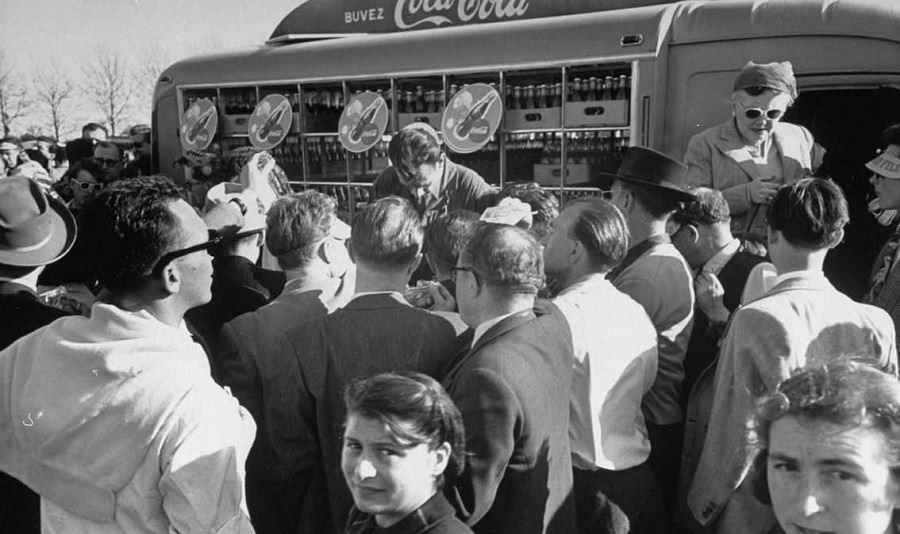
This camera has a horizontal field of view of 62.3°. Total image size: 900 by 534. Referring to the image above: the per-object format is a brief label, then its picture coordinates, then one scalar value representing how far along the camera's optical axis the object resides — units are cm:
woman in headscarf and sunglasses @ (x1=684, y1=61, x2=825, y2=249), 434
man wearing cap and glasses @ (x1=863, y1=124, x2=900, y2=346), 344
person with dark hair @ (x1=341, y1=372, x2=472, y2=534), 174
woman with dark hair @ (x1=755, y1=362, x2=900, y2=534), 141
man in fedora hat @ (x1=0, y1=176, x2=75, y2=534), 232
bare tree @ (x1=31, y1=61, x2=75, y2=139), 2094
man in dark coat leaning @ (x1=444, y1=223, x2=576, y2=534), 199
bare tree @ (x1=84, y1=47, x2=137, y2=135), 2551
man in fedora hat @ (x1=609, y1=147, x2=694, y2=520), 291
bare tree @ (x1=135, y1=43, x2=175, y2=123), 3196
